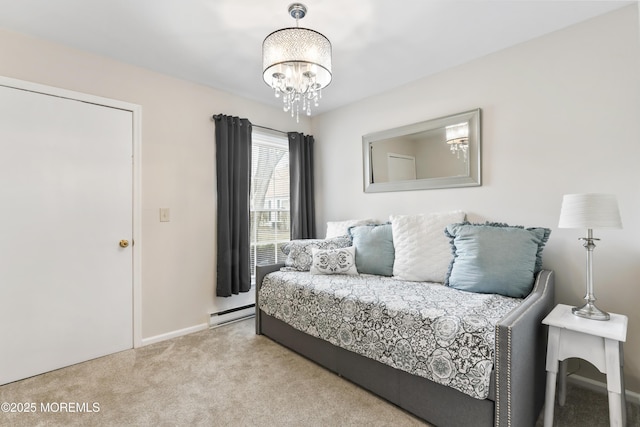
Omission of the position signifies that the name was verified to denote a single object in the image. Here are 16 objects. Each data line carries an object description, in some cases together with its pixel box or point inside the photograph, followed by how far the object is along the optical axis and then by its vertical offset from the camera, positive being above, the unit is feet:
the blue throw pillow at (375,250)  8.79 -1.12
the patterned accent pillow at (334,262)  8.88 -1.45
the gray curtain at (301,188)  11.96 +1.01
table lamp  5.06 -0.09
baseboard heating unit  9.86 -3.48
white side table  4.45 -2.15
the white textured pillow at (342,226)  10.41 -0.45
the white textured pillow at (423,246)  7.90 -0.92
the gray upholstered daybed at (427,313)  4.60 -1.92
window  11.29 +0.64
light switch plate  8.85 -0.03
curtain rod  9.85 +3.22
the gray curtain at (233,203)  9.83 +0.37
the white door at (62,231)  6.72 -0.41
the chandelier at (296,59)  5.64 +2.94
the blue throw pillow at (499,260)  6.37 -1.04
